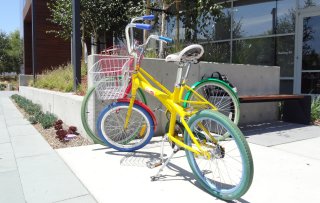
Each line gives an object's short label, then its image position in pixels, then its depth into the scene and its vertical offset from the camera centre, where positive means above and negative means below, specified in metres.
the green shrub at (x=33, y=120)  5.40 -0.82
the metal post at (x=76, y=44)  5.17 +0.82
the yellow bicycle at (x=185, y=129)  2.17 -0.49
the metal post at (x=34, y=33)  10.32 +2.09
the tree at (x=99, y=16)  8.77 +2.40
